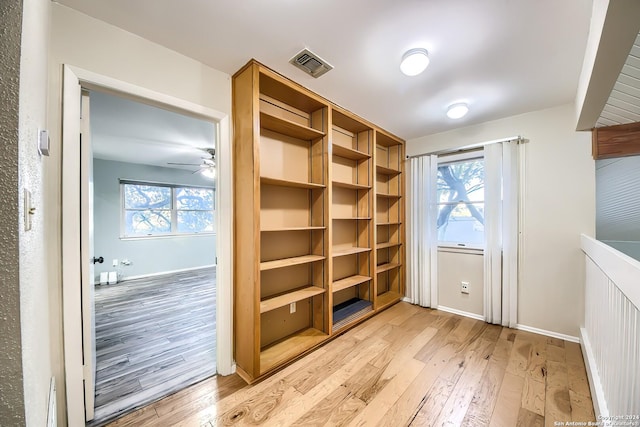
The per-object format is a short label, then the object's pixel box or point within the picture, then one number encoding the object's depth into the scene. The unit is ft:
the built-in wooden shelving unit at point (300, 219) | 6.08
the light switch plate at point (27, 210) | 1.91
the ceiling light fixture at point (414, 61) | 5.40
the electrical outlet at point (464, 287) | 9.99
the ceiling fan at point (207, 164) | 13.53
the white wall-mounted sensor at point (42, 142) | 2.86
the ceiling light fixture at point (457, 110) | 7.89
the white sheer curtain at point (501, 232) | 8.77
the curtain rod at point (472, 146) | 8.73
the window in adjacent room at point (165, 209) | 17.03
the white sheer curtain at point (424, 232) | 10.57
